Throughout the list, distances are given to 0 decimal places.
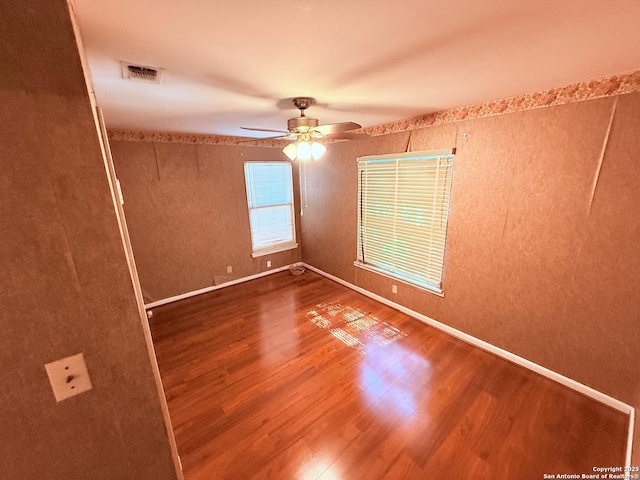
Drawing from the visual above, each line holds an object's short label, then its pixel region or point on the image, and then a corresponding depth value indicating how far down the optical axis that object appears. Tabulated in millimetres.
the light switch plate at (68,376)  697
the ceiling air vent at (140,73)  1388
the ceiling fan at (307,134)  1956
